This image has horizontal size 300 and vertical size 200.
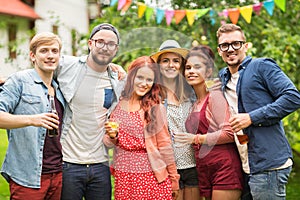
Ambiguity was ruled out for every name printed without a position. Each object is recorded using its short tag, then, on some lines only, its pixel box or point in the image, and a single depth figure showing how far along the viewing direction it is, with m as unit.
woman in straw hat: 2.68
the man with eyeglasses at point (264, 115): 2.71
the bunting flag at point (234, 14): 5.79
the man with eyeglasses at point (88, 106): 2.76
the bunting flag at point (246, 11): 5.67
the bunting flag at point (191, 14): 5.73
